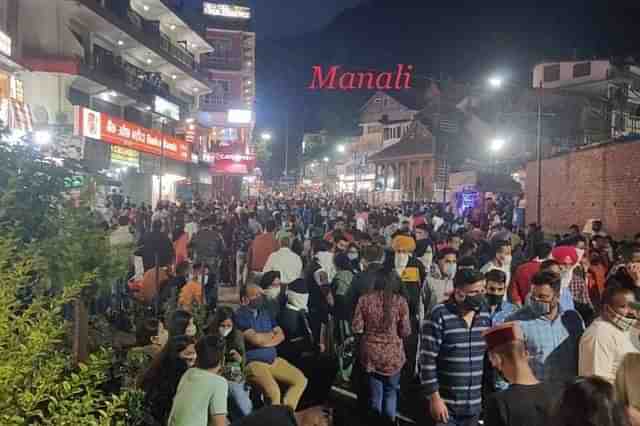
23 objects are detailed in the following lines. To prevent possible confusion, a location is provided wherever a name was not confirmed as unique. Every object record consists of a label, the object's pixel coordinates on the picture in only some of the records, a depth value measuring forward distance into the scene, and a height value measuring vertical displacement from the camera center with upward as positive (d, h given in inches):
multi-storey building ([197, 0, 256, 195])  2228.7 +442.3
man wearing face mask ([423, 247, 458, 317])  293.7 -36.8
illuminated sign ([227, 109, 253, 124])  2226.9 +328.0
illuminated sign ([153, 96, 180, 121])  1349.7 +226.7
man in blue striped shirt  179.5 -47.1
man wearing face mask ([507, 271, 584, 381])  179.2 -38.1
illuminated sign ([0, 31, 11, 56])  706.8 +189.1
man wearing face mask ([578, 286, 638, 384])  163.9 -36.0
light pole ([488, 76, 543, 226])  666.3 +120.0
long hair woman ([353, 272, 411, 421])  221.6 -49.5
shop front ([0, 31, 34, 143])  708.0 +136.8
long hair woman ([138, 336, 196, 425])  171.8 -51.9
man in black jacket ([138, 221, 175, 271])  385.7 -31.8
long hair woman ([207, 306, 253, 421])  205.0 -56.7
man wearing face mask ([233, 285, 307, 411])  223.1 -58.4
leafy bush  99.8 -30.8
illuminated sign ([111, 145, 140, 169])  1048.8 +82.9
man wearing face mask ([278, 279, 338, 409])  261.1 -66.1
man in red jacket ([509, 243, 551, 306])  260.4 -33.0
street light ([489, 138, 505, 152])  1354.6 +150.3
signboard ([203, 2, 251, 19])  2383.1 +789.4
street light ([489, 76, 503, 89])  797.0 +175.5
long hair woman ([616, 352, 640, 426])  114.7 -35.3
